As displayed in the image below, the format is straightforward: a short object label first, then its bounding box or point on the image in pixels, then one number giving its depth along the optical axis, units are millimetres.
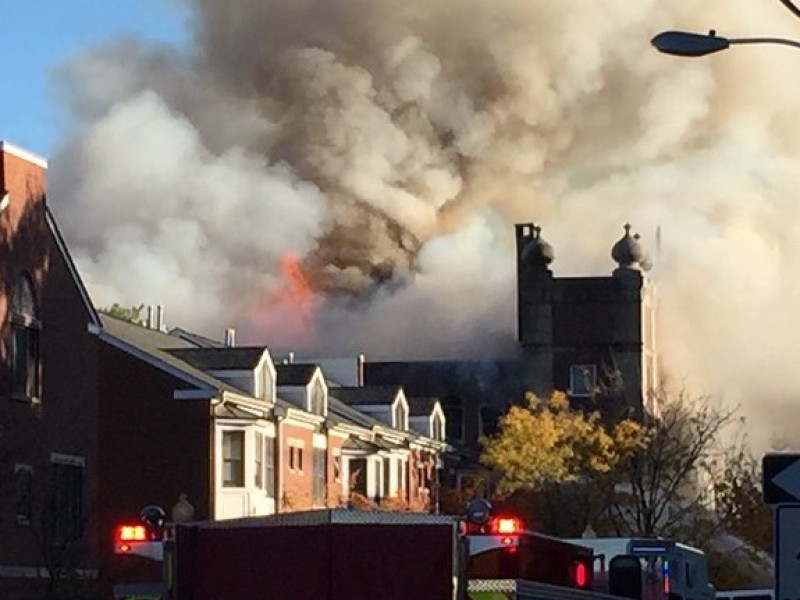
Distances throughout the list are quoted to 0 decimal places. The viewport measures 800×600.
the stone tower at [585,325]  98625
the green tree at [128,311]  107500
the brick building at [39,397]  45062
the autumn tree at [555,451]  67875
